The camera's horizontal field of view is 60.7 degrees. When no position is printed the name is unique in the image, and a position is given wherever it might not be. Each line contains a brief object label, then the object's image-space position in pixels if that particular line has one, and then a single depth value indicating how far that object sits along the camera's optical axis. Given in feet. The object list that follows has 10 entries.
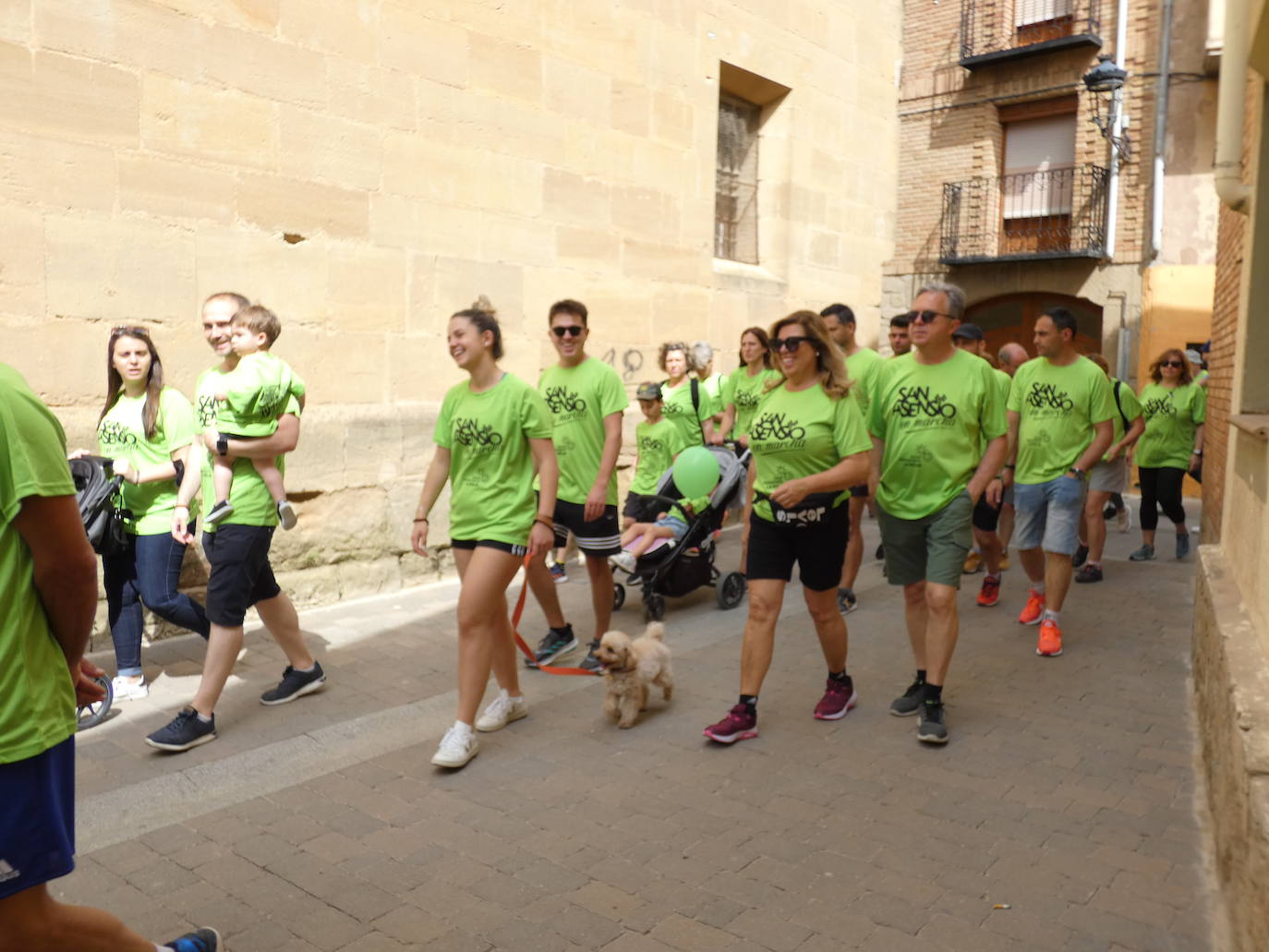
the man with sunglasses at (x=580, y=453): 19.77
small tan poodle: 16.12
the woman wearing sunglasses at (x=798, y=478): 15.47
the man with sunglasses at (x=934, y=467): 16.01
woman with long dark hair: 17.47
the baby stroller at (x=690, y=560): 23.08
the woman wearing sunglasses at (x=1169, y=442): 31.22
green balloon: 22.77
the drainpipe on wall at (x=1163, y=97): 54.70
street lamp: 52.46
